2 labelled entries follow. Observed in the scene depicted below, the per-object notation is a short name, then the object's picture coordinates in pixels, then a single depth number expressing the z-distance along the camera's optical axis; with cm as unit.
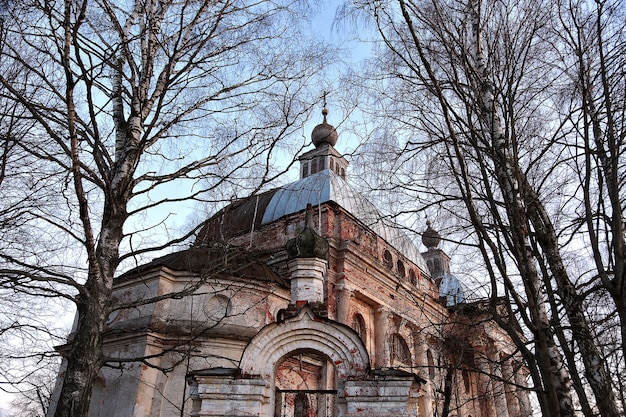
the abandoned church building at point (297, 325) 614
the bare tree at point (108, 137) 547
